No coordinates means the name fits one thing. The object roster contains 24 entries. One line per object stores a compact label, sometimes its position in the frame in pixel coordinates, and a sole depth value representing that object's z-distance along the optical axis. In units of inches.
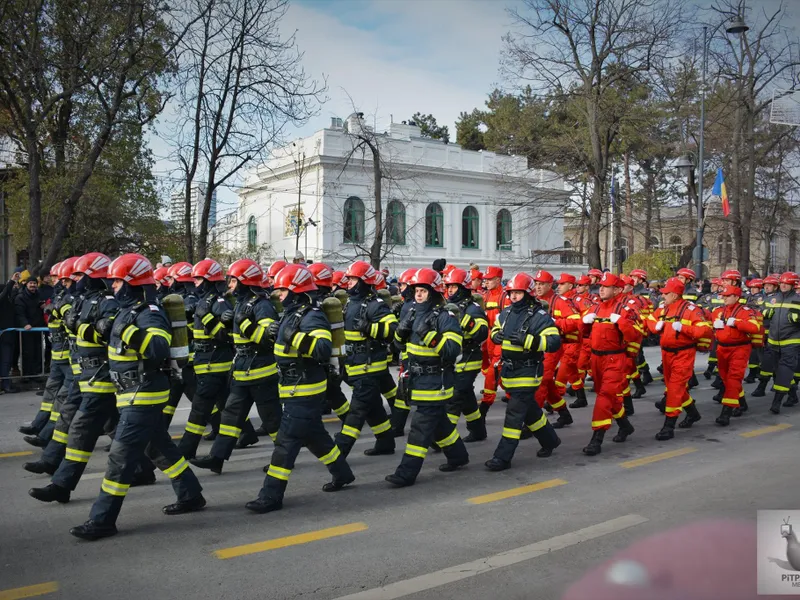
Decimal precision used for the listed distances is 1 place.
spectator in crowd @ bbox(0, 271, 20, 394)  483.8
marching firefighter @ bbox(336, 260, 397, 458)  303.3
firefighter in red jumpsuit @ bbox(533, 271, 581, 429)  383.9
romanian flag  877.2
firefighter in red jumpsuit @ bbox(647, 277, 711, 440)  358.9
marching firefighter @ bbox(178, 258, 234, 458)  295.0
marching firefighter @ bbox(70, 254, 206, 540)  214.4
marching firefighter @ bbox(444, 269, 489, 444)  318.3
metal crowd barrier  485.4
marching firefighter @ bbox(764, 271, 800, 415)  436.5
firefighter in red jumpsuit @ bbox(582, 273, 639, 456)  328.2
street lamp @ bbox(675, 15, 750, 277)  784.4
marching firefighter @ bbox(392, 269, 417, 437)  285.6
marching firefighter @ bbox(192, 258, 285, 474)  281.1
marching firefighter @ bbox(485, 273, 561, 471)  291.0
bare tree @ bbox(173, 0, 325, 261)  694.5
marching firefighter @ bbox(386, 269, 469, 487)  268.7
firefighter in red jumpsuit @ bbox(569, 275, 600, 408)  426.9
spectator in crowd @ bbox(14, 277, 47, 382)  493.7
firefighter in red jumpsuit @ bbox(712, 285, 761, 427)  403.7
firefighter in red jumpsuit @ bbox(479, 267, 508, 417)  390.9
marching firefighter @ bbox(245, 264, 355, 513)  239.9
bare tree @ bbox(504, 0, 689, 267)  861.2
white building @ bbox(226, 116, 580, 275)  1407.5
